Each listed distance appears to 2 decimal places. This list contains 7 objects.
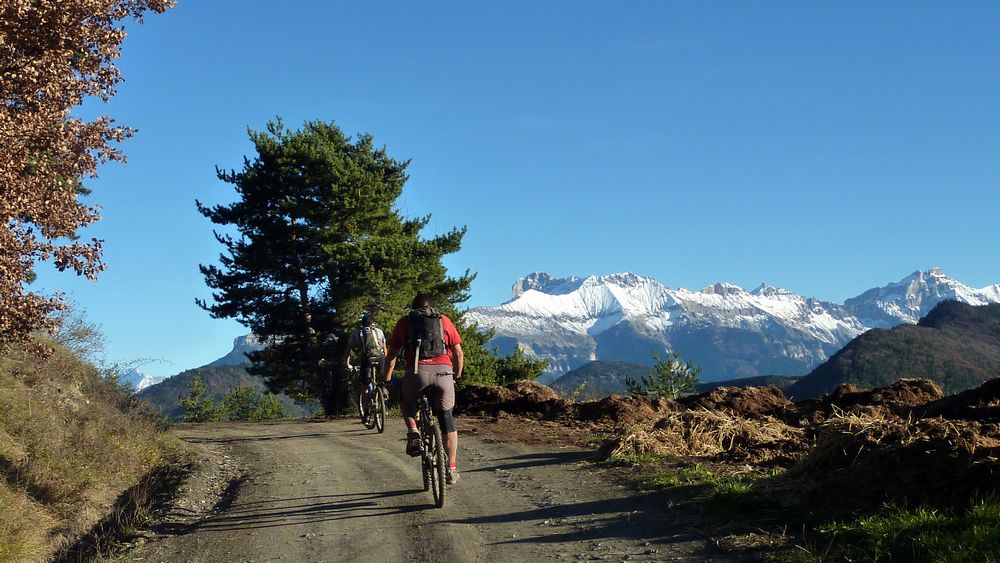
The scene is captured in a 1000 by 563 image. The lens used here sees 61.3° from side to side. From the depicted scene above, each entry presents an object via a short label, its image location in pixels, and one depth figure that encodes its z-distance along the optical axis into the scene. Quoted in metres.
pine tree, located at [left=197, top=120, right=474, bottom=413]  34.78
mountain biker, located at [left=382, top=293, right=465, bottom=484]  10.23
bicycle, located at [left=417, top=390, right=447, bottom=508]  10.03
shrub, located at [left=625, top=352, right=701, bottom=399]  28.86
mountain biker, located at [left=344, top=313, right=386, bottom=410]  18.44
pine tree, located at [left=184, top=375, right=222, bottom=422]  59.38
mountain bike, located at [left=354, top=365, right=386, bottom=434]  18.98
